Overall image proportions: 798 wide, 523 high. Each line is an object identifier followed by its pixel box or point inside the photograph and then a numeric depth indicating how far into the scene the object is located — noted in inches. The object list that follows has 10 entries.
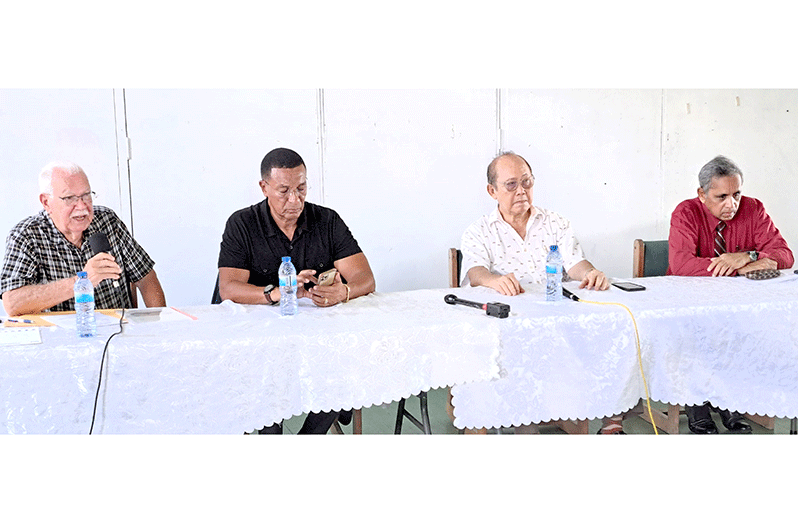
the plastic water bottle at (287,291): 87.0
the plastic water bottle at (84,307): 76.2
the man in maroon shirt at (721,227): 117.0
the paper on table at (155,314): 85.0
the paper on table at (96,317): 81.0
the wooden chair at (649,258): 125.3
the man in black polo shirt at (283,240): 98.6
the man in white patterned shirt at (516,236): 108.2
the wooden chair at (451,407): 101.0
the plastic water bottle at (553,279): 92.0
